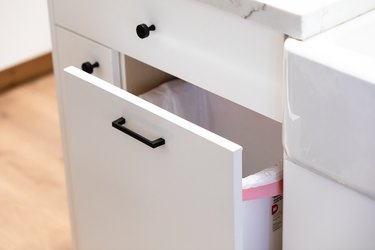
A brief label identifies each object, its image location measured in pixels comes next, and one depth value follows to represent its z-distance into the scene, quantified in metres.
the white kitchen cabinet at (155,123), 2.18
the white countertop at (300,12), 2.09
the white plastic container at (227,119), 2.72
